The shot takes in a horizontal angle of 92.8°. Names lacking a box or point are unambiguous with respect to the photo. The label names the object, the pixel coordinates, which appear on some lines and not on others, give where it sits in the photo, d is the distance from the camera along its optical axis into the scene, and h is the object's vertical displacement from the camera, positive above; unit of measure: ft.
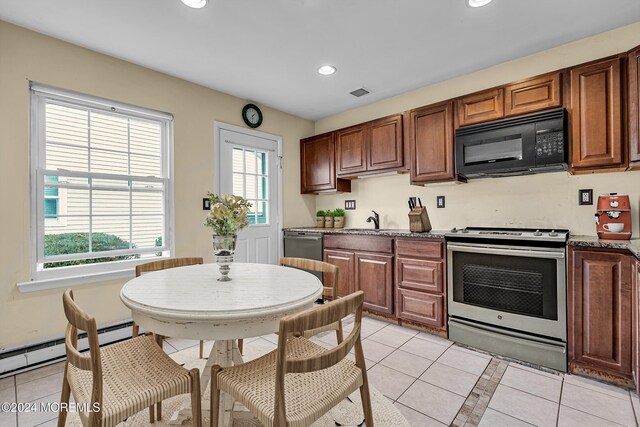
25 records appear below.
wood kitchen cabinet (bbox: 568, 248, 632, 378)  6.34 -2.15
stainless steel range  7.17 -2.07
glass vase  5.59 -0.70
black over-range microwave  7.73 +1.83
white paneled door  11.63 +1.36
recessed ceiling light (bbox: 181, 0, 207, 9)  6.49 +4.55
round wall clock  12.10 +4.00
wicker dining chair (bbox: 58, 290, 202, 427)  3.51 -2.23
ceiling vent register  11.41 +4.62
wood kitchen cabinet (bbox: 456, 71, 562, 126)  8.00 +3.20
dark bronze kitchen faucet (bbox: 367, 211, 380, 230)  12.44 -0.24
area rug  5.38 -3.73
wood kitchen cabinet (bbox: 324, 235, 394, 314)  10.17 -1.84
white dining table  3.98 -1.24
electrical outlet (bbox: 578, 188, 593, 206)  8.16 +0.41
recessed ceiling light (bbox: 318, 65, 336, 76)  9.52 +4.58
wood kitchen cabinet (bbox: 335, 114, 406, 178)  11.03 +2.54
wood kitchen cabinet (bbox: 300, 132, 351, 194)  13.15 +2.12
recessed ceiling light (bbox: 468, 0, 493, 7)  6.58 +4.58
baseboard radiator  7.08 -3.41
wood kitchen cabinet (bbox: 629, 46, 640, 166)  6.65 +2.36
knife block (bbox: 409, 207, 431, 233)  10.07 -0.24
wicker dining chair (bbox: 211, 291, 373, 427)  3.40 -2.24
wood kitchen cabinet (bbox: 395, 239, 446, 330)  9.05 -2.13
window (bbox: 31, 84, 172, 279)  7.79 +0.89
